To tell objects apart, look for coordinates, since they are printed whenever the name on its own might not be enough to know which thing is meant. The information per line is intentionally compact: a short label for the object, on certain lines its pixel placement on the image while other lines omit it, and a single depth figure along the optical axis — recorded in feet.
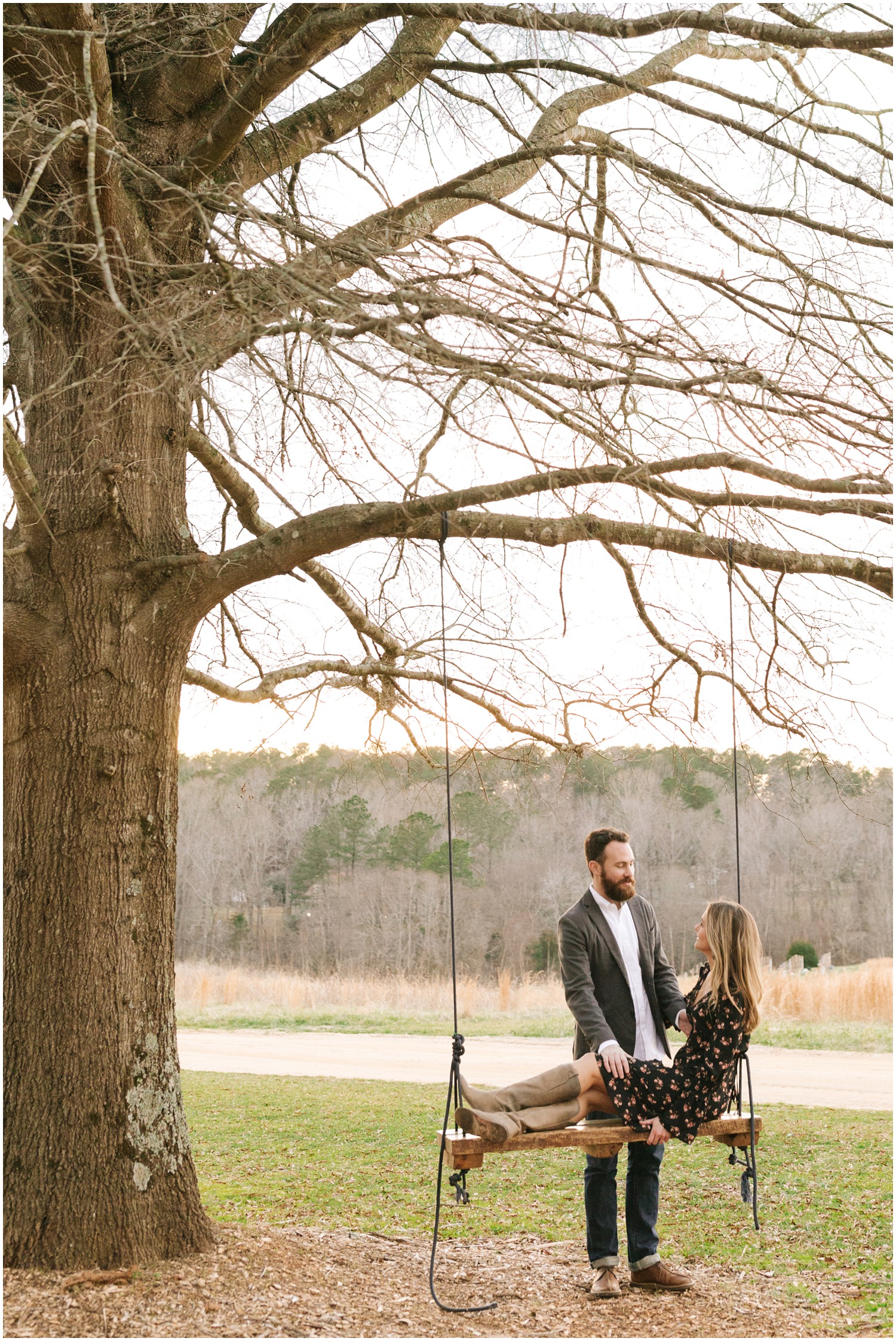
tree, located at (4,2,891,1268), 13.43
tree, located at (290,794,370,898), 86.69
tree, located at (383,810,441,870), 81.20
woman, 14.24
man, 15.20
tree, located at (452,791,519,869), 71.82
